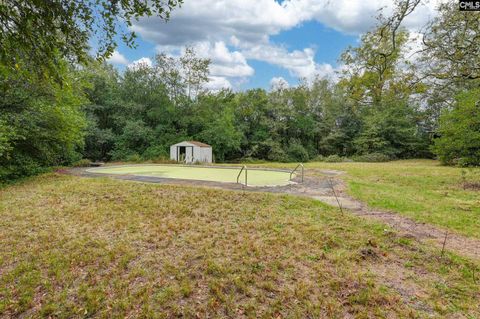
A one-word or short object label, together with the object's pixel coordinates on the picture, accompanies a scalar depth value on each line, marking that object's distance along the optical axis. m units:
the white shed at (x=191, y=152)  18.47
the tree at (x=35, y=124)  8.15
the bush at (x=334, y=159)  21.53
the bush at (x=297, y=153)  24.34
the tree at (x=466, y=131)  7.86
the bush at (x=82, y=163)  14.25
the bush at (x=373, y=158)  20.89
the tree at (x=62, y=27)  2.69
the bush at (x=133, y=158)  18.28
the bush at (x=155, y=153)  19.11
